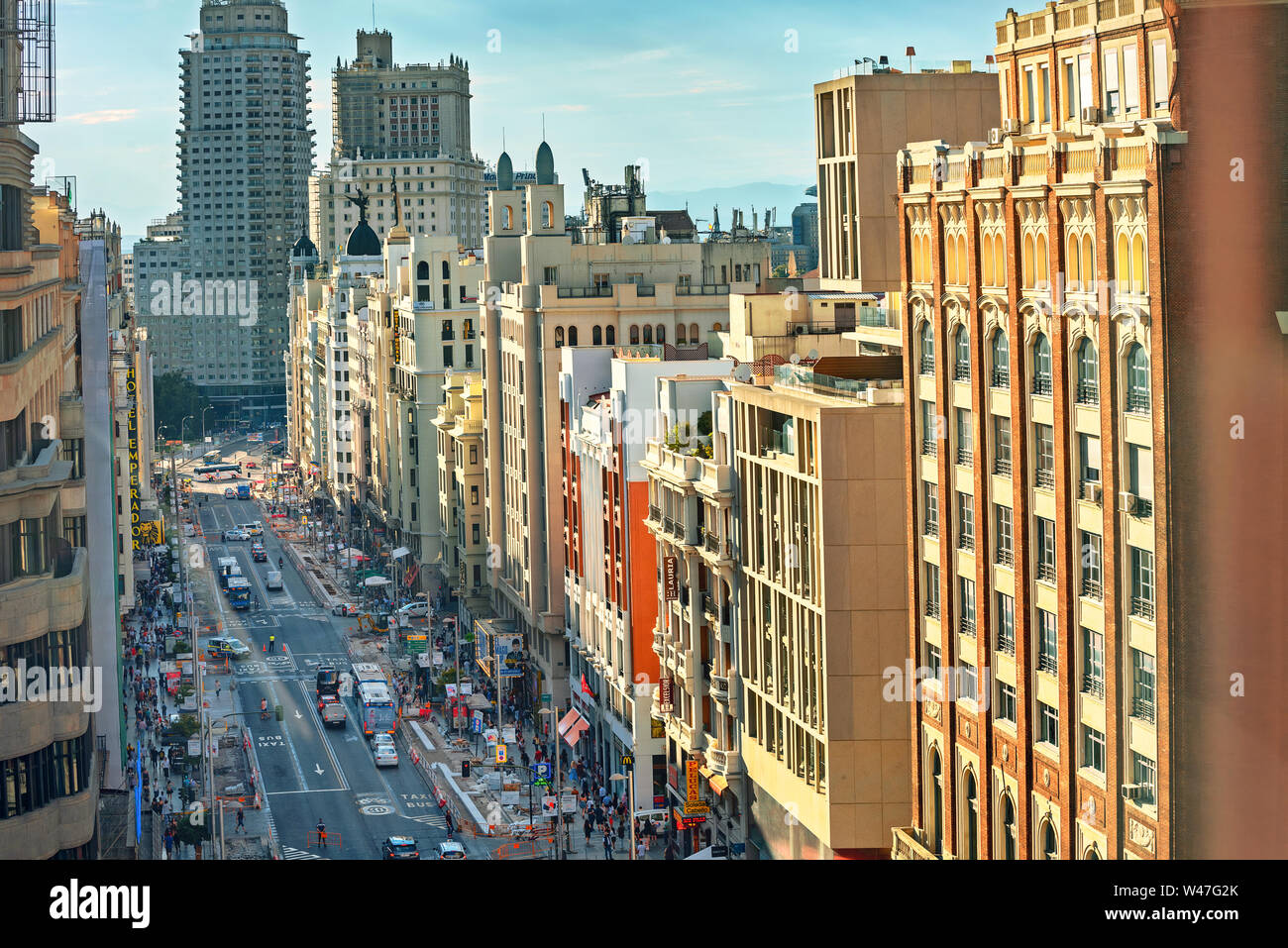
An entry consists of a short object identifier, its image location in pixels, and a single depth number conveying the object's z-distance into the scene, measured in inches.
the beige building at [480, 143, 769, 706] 3410.4
